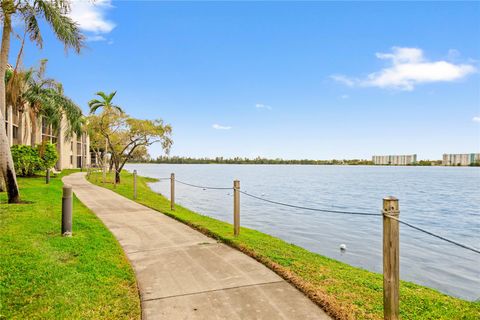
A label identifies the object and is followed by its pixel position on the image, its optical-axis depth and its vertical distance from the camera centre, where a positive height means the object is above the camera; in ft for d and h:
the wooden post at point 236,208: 26.37 -3.68
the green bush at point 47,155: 86.43 +1.54
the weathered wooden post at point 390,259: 11.79 -3.51
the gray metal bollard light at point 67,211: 24.97 -3.82
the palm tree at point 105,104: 96.27 +16.57
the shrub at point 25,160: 80.10 +0.19
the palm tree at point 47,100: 89.57 +16.46
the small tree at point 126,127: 94.94 +9.46
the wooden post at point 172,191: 42.10 -3.85
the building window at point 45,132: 150.31 +13.44
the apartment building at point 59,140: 97.12 +8.98
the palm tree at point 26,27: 37.47 +16.32
